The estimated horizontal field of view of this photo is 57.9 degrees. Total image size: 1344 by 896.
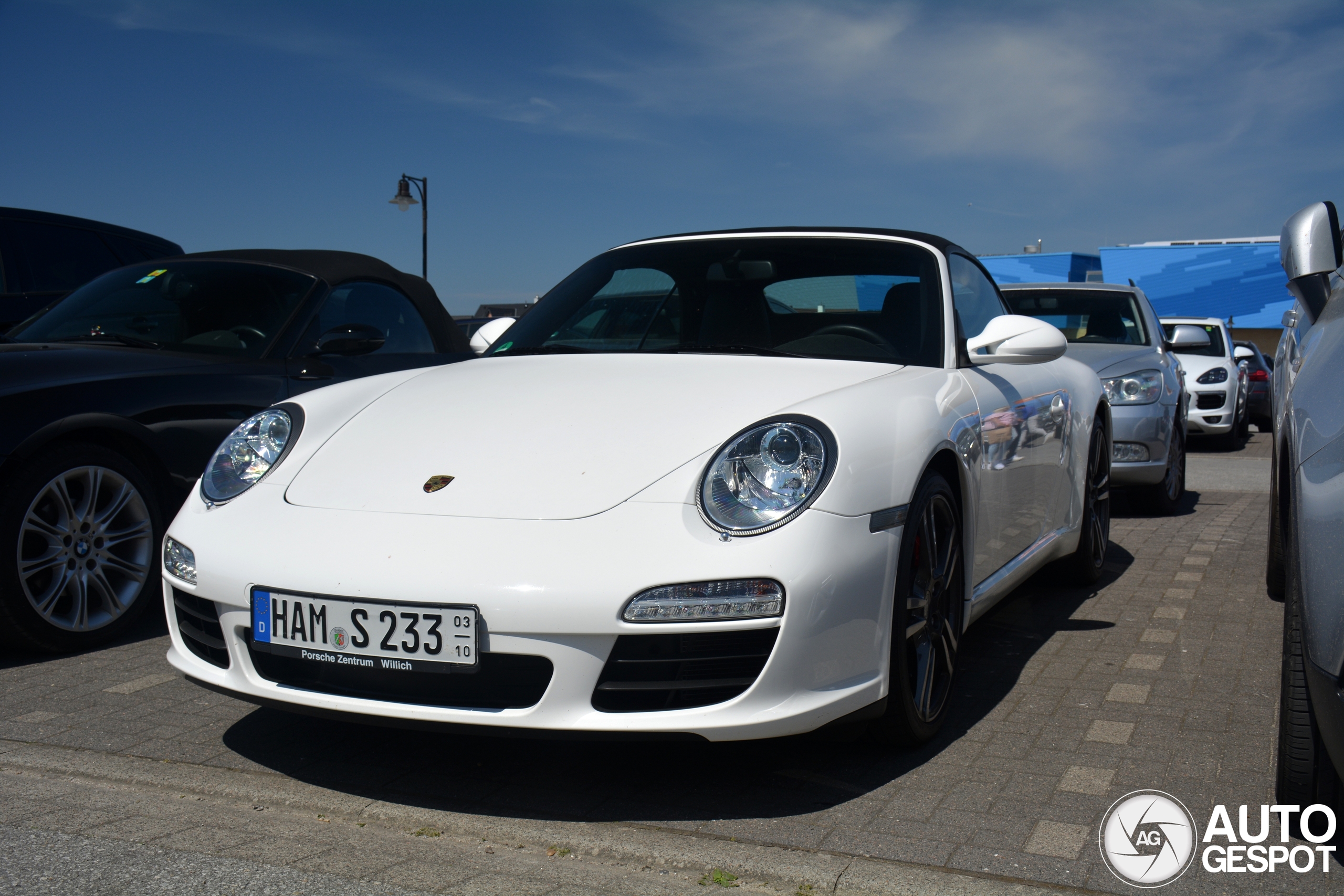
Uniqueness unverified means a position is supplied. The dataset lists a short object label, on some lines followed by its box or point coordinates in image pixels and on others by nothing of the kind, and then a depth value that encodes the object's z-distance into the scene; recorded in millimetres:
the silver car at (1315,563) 1988
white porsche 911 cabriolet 2482
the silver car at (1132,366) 7219
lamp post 19906
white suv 13359
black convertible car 3912
